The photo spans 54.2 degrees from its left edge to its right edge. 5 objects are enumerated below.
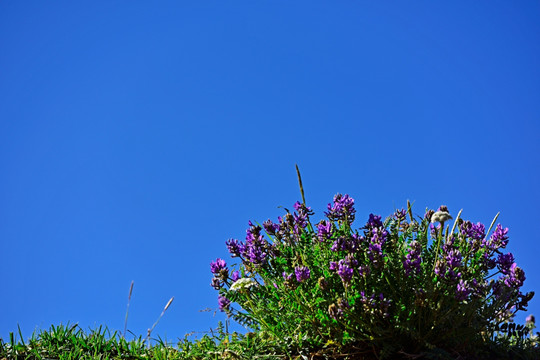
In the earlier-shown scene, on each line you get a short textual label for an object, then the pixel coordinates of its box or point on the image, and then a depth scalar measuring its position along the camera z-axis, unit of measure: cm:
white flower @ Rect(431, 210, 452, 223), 321
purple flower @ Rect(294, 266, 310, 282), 307
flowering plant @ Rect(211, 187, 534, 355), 310
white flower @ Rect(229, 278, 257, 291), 330
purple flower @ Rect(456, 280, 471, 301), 314
